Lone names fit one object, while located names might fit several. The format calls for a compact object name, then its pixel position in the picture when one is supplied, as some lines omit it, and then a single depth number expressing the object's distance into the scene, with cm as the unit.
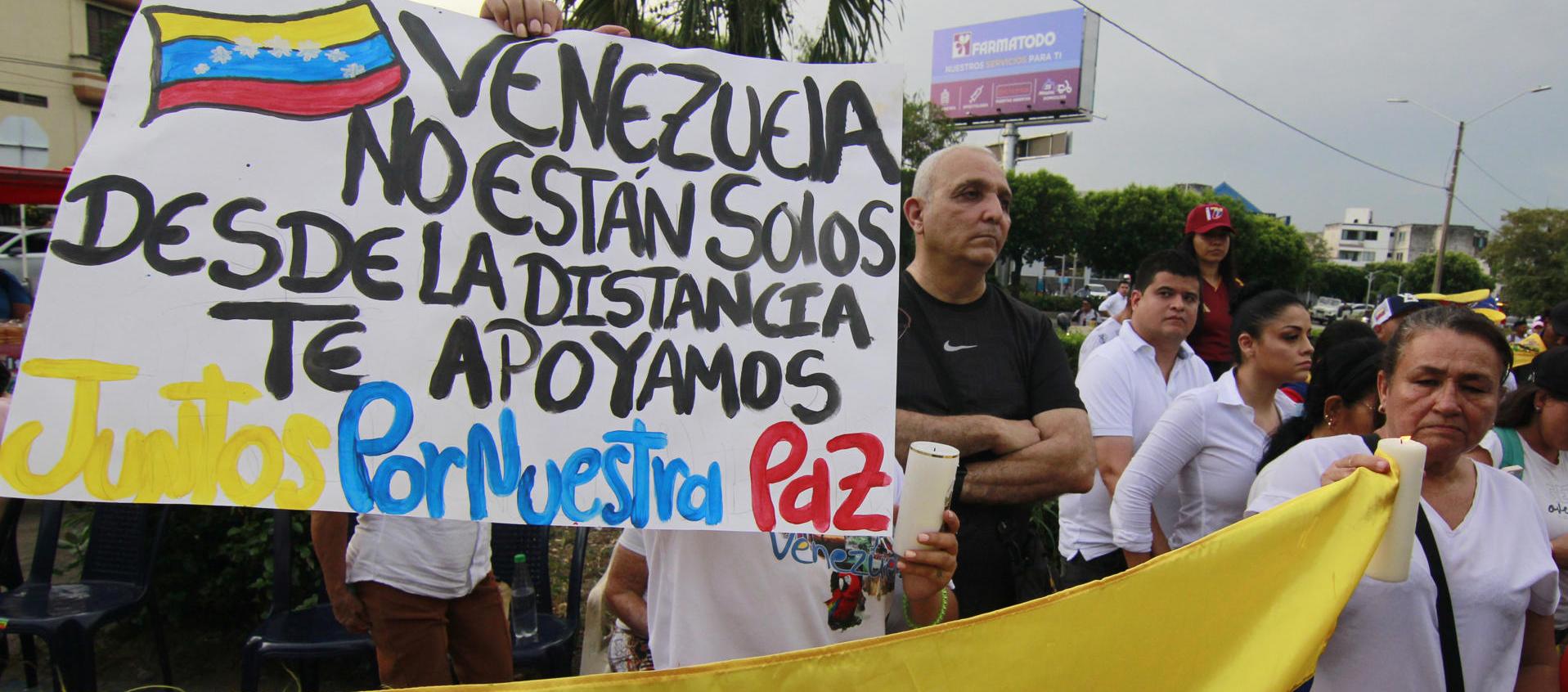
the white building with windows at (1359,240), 11225
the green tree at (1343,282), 8181
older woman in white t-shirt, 171
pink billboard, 4325
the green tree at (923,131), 2462
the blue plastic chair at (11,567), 351
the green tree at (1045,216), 3906
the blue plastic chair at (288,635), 300
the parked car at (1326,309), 5043
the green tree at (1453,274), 7094
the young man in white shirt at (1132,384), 293
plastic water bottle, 333
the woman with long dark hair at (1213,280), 444
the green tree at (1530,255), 4212
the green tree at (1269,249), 4153
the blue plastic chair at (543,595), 324
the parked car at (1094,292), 4322
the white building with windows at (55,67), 2486
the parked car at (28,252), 1185
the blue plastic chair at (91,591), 308
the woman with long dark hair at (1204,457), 259
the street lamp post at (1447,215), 2781
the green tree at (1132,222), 4281
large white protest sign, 134
